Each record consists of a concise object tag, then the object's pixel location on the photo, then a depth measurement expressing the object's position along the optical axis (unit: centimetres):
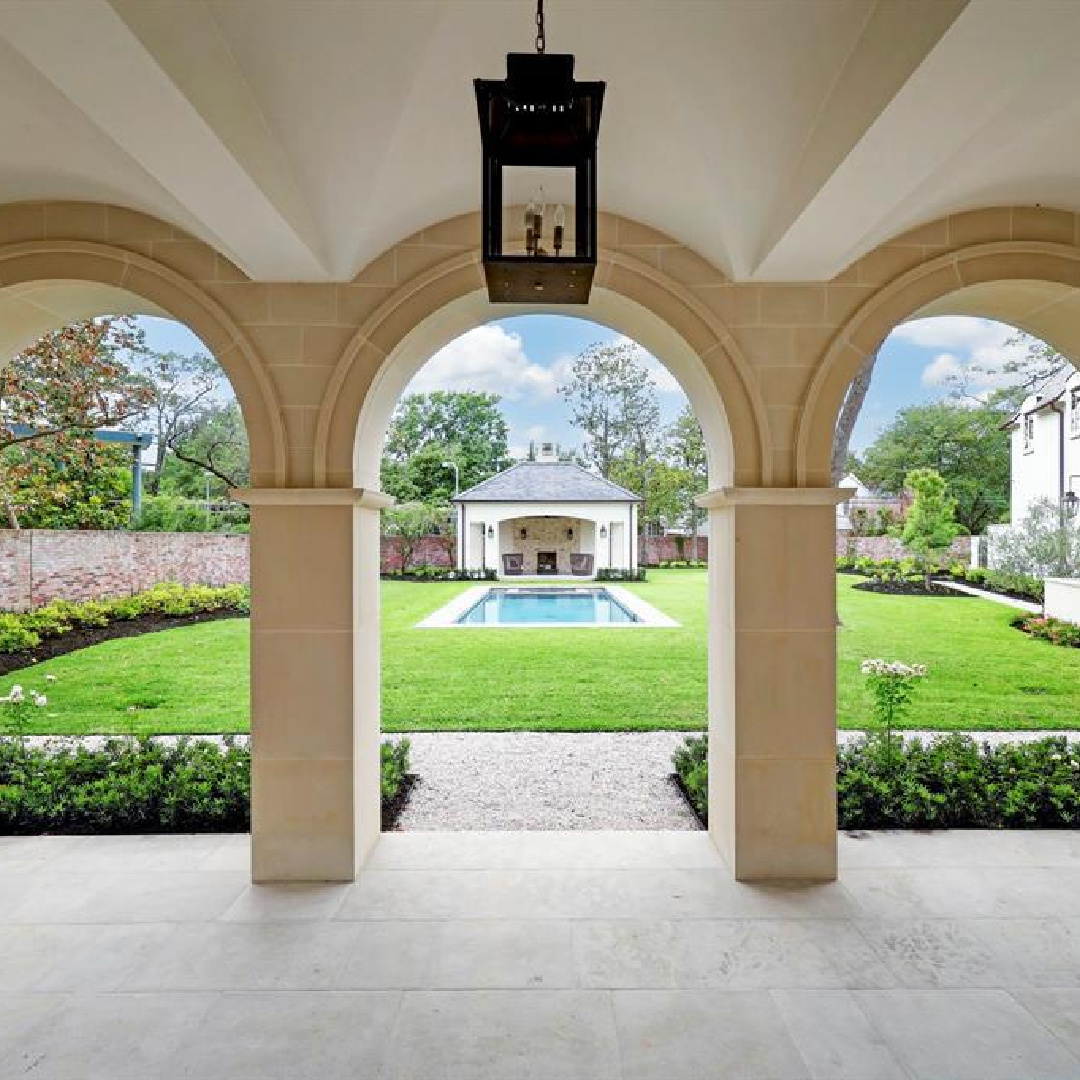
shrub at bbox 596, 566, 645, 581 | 1988
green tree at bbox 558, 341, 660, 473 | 2909
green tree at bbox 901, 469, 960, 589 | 1603
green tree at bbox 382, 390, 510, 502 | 2611
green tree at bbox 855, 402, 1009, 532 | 2503
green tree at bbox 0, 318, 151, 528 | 855
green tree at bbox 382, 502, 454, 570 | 2059
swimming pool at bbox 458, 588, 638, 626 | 1385
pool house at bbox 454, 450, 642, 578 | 2175
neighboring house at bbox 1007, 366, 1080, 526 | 1580
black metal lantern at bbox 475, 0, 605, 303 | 181
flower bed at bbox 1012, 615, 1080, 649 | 984
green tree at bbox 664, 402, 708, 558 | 2416
